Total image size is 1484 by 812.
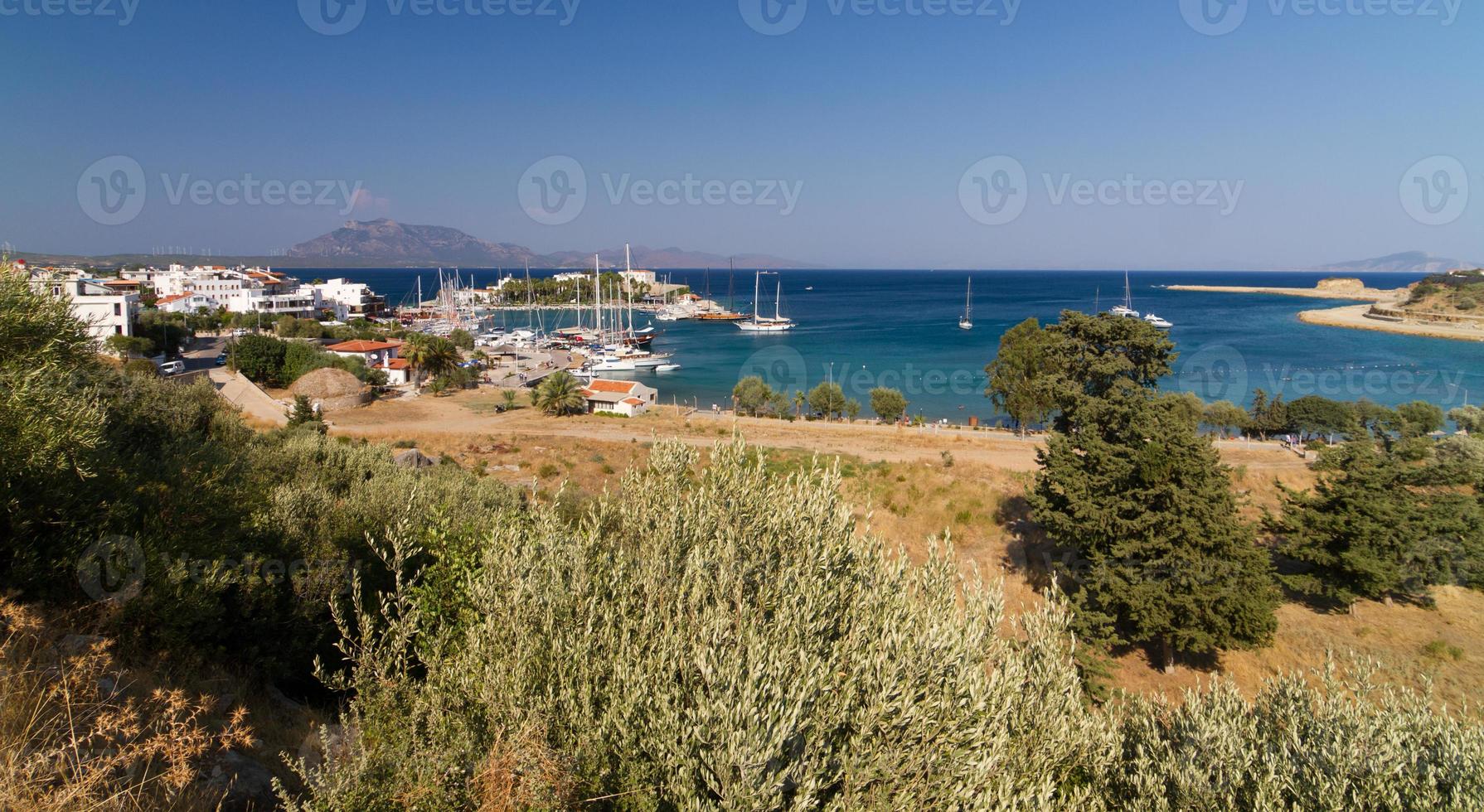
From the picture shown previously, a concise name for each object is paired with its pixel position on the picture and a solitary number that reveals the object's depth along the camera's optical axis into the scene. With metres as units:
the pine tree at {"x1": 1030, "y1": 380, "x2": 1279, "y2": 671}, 14.05
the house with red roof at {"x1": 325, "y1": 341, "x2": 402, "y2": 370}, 55.75
